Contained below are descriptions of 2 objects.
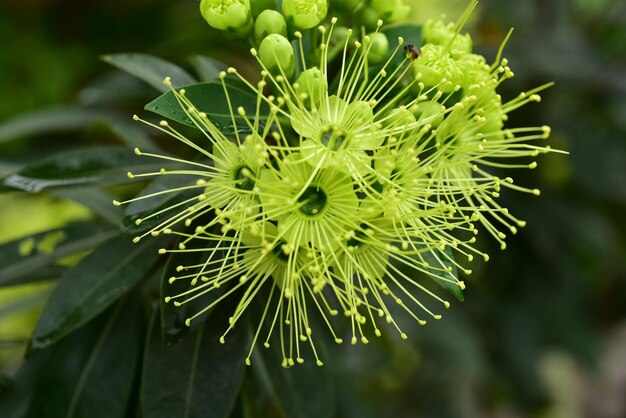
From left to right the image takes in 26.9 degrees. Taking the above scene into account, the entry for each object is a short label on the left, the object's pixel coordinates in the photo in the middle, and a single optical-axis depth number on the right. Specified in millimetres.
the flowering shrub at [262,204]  251
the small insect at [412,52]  261
